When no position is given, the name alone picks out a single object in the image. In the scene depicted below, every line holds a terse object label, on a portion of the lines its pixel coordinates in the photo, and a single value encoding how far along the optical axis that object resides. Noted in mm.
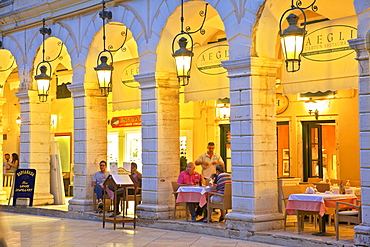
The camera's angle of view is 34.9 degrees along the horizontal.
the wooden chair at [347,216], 7703
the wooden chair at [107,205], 12483
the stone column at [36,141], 14109
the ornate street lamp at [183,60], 9281
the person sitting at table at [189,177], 10680
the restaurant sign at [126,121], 16692
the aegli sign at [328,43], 8945
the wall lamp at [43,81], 12727
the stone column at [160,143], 10875
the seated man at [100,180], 12227
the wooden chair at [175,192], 10445
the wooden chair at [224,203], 9758
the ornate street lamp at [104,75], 10992
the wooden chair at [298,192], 8594
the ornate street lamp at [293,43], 7426
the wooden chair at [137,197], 11445
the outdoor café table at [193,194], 10078
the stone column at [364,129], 7277
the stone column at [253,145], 8984
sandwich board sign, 13773
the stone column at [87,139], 12548
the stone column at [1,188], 15884
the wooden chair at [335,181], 11619
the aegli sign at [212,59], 10898
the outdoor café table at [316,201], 8391
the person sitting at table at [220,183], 9930
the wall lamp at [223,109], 14703
